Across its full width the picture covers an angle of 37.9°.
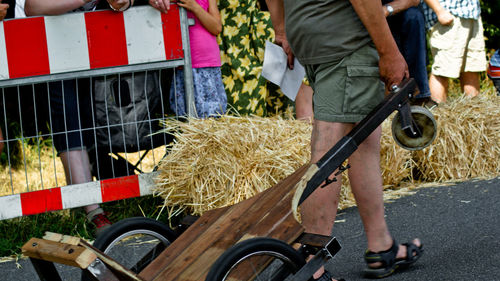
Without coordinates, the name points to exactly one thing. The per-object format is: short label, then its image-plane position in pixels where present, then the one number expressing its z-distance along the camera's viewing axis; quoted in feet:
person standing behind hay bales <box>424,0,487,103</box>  21.62
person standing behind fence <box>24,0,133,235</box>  15.19
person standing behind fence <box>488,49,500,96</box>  21.58
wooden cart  8.08
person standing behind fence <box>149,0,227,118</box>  16.26
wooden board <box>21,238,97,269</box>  7.79
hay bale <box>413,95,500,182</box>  17.75
